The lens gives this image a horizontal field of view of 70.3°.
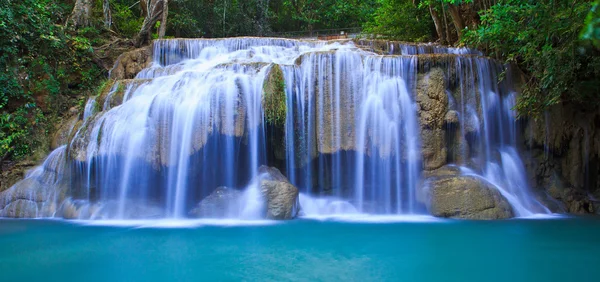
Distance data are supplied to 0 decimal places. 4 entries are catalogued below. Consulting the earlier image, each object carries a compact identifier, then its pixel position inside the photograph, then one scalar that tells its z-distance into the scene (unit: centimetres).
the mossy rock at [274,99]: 1016
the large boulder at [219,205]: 933
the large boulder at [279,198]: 897
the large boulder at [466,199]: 895
